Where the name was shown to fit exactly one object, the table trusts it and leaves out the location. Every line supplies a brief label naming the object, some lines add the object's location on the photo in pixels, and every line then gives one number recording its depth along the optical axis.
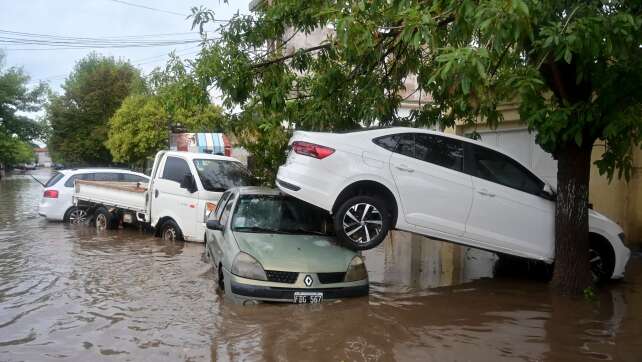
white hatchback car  15.69
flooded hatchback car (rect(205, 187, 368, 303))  6.65
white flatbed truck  11.94
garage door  12.27
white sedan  7.20
